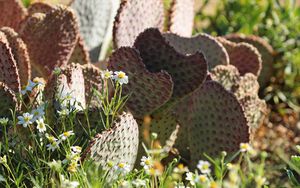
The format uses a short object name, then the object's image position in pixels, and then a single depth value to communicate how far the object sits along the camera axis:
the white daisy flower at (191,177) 4.27
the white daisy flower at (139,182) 4.03
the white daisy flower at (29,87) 4.92
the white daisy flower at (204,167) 3.94
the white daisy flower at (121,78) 4.77
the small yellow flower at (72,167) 4.24
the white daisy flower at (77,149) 4.50
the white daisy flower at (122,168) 4.40
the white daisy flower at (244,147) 4.23
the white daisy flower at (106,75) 4.80
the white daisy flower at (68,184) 3.85
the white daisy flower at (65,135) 4.46
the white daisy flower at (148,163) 4.48
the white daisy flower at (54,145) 4.52
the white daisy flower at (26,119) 4.65
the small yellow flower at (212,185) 3.69
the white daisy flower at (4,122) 4.55
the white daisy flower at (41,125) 4.58
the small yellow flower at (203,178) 3.75
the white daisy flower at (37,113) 4.75
